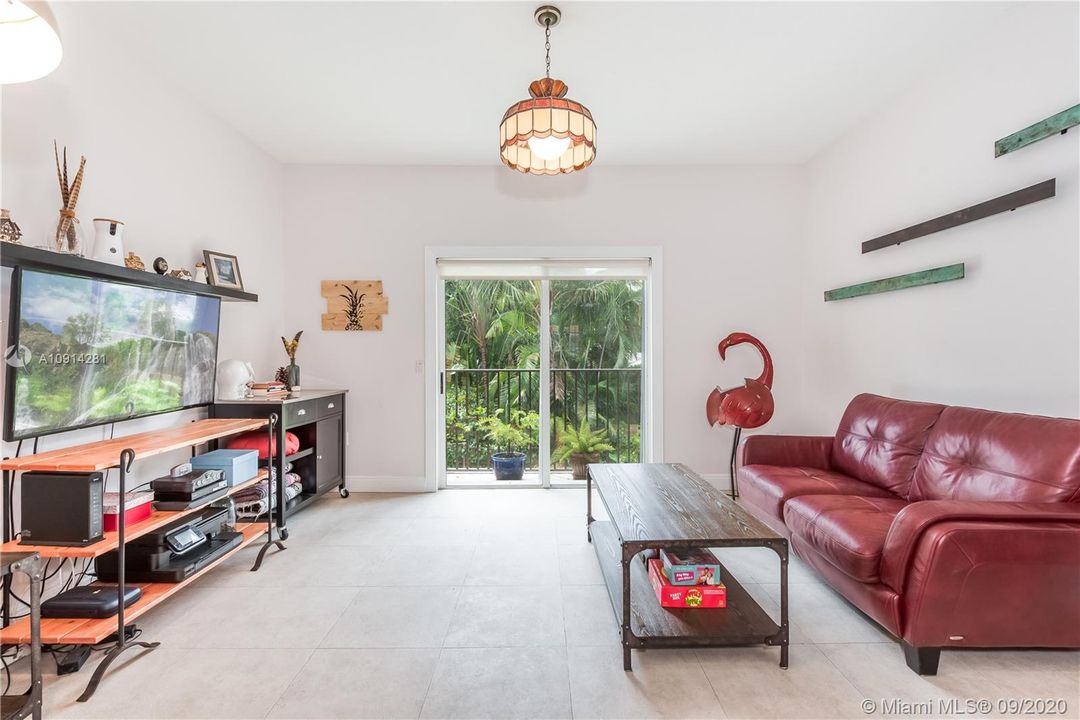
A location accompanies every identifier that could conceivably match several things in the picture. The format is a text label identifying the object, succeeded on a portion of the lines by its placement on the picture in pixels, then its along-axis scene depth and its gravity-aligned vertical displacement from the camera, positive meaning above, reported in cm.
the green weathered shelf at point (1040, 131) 194 +101
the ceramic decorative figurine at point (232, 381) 298 -13
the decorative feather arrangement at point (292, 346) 361 +11
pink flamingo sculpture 339 -32
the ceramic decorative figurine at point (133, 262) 226 +47
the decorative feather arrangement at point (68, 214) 195 +61
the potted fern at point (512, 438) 418 -68
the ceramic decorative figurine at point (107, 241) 214 +54
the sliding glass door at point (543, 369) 411 -7
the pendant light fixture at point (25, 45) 120 +82
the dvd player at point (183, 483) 212 -56
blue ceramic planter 417 -93
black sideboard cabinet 294 -53
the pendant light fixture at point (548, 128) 189 +97
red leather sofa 159 -67
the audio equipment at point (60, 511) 173 -56
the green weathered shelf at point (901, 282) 251 +49
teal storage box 244 -54
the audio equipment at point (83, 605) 177 -93
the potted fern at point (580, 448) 418 -77
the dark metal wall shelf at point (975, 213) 205 +75
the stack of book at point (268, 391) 313 -20
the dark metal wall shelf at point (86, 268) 169 +38
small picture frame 295 +58
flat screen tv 177 +3
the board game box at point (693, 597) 191 -95
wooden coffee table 171 -71
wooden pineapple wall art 395 +46
